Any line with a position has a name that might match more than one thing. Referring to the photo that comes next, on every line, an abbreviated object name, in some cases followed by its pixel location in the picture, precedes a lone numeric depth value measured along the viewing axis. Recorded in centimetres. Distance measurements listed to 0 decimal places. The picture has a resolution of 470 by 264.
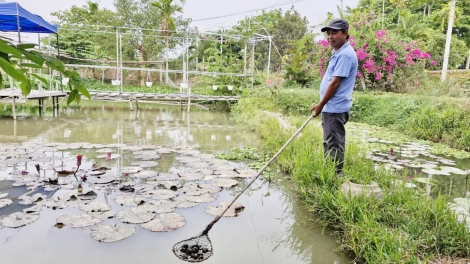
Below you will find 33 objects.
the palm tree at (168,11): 1392
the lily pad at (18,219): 225
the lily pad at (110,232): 210
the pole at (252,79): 1043
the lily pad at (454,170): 357
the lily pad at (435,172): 350
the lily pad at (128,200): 265
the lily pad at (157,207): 253
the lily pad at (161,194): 280
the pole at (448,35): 942
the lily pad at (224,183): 321
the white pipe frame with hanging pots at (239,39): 965
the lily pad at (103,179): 315
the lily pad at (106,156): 415
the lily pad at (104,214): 240
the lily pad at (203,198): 280
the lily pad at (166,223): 227
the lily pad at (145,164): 379
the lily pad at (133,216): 235
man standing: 247
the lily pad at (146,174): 336
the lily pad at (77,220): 228
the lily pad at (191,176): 338
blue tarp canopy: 447
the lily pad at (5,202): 253
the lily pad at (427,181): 322
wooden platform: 691
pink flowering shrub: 783
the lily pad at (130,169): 351
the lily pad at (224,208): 257
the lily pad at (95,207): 251
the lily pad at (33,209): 244
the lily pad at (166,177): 329
